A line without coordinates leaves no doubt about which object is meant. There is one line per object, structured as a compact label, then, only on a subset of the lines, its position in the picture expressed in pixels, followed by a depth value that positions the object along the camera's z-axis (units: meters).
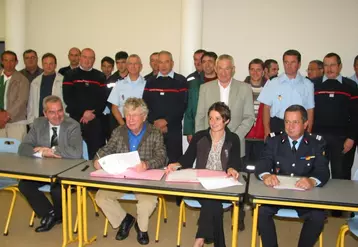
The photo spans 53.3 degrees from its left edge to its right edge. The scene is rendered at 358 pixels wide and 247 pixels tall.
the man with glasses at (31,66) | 5.18
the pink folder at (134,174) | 2.73
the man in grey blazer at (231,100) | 3.65
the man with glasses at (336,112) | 3.82
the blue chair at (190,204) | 2.96
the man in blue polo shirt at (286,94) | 3.75
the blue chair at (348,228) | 2.59
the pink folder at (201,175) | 2.66
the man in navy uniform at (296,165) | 2.67
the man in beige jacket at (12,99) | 4.59
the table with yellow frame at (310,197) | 2.29
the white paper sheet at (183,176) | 2.67
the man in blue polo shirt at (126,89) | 4.35
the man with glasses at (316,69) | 4.83
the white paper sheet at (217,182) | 2.56
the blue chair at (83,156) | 3.61
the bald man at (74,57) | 5.11
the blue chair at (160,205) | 3.20
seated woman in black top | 2.90
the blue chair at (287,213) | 2.75
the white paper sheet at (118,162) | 2.82
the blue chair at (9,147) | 3.59
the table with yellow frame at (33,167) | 2.80
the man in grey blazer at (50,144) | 3.40
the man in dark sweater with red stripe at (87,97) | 4.49
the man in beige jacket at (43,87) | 4.72
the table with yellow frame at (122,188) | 2.49
